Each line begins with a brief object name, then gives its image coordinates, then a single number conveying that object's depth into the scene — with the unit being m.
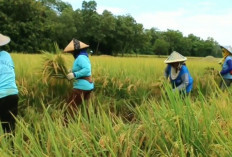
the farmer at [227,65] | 5.59
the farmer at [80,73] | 4.03
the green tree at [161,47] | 64.06
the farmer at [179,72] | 3.94
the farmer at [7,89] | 2.95
